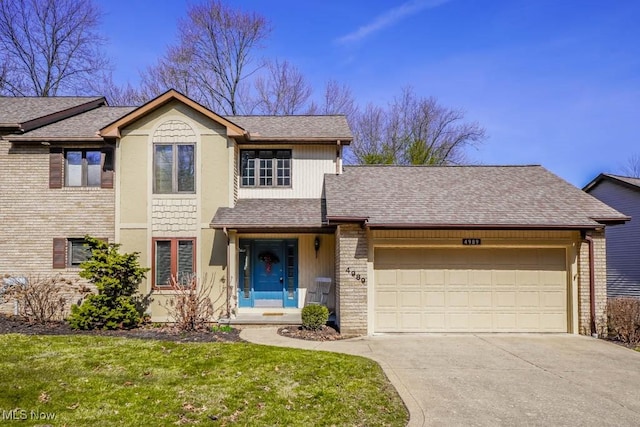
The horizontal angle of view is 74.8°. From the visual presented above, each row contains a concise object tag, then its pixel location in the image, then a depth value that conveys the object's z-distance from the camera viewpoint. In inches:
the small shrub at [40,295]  453.1
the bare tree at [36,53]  964.0
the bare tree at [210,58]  1042.1
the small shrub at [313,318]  412.2
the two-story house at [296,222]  414.9
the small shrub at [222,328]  413.7
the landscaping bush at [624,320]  389.1
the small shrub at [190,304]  414.6
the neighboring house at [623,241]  593.0
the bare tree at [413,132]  1093.1
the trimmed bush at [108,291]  418.6
